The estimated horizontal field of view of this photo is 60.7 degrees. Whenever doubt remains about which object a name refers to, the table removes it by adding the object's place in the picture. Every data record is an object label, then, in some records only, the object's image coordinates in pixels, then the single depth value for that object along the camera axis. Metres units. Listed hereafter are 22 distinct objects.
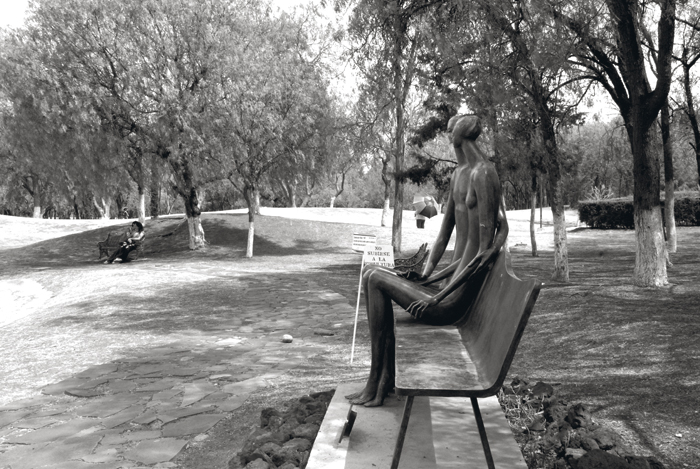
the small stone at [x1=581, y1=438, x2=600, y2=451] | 3.71
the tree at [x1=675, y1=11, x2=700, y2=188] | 15.10
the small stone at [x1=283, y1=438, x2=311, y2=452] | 3.94
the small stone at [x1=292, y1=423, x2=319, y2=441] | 4.17
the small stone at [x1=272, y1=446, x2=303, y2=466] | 3.75
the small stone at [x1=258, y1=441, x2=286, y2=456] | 3.87
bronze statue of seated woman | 3.88
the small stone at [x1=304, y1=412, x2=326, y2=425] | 4.45
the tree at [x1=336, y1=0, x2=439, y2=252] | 9.72
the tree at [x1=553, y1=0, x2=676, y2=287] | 9.86
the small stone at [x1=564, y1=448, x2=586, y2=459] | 3.56
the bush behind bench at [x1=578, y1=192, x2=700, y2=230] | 28.64
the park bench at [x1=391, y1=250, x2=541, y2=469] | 2.74
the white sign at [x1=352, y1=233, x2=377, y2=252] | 7.02
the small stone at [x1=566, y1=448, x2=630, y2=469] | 3.26
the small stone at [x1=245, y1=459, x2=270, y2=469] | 3.64
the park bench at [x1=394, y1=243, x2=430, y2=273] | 9.21
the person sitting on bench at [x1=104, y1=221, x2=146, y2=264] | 20.98
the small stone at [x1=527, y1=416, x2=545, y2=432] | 4.07
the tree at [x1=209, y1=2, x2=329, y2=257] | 20.19
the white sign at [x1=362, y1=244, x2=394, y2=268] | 6.66
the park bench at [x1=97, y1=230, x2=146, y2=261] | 22.09
